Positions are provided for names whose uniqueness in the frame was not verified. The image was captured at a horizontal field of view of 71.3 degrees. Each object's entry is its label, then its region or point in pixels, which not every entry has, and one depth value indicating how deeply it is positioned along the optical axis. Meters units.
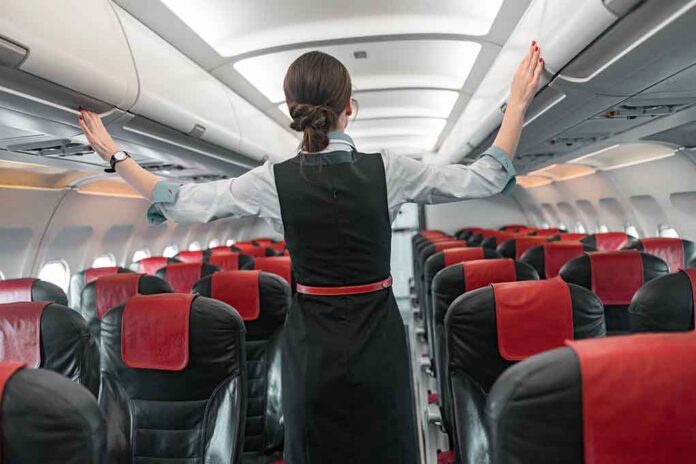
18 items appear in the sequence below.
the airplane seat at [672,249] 4.57
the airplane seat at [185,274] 4.34
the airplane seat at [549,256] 4.48
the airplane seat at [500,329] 1.92
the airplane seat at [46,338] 2.02
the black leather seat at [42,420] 0.88
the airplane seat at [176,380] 2.01
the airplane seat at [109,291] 3.35
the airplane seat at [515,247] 5.91
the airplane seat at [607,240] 6.79
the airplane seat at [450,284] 2.86
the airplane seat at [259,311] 2.98
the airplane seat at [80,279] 4.92
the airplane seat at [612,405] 0.74
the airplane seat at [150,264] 6.50
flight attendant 1.50
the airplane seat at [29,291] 3.50
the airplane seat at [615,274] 3.22
